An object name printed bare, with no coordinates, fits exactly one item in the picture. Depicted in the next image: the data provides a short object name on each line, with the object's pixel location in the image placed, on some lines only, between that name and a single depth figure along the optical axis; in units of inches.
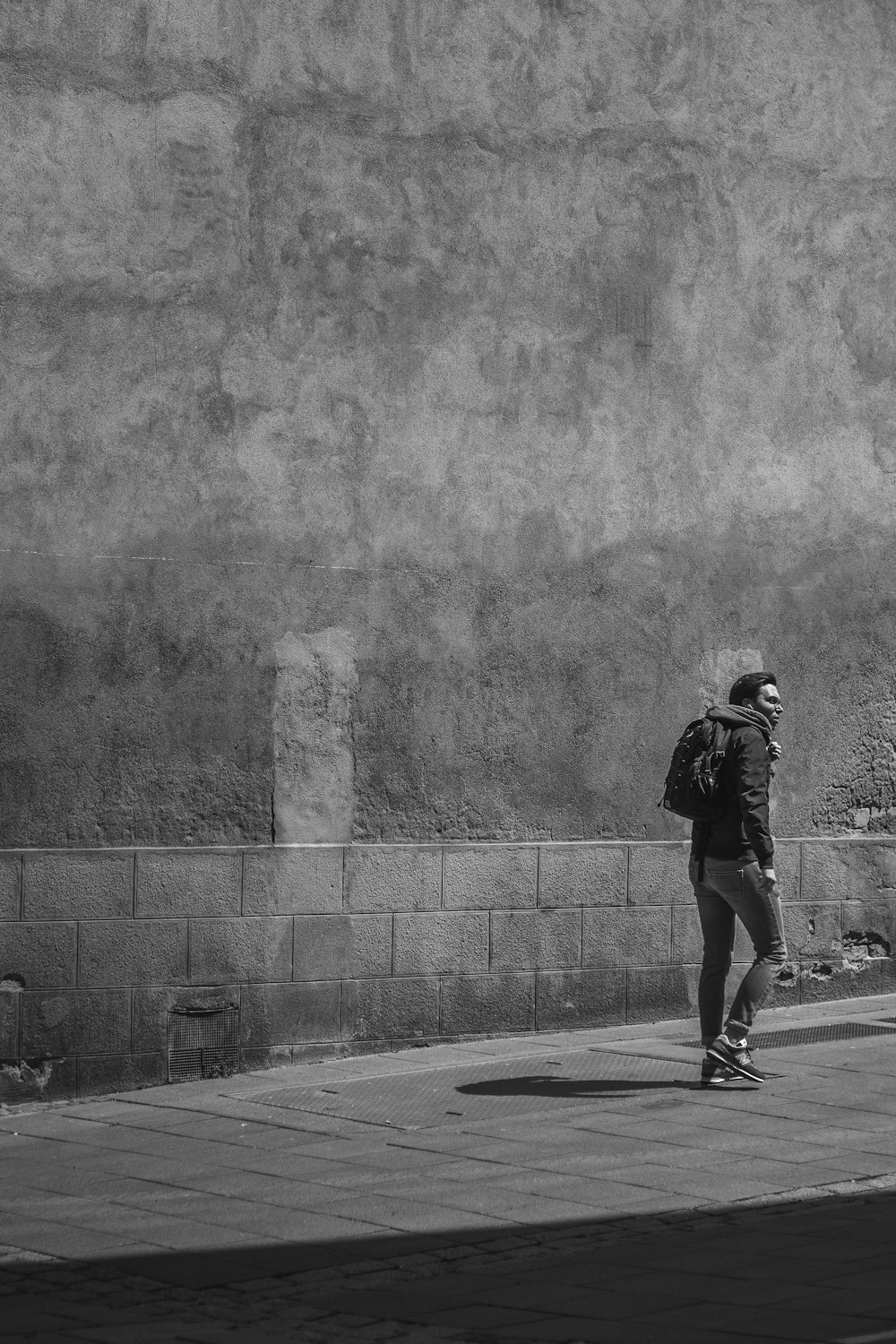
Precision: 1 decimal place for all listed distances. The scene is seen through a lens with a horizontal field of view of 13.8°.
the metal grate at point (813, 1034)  740.2
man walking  645.6
